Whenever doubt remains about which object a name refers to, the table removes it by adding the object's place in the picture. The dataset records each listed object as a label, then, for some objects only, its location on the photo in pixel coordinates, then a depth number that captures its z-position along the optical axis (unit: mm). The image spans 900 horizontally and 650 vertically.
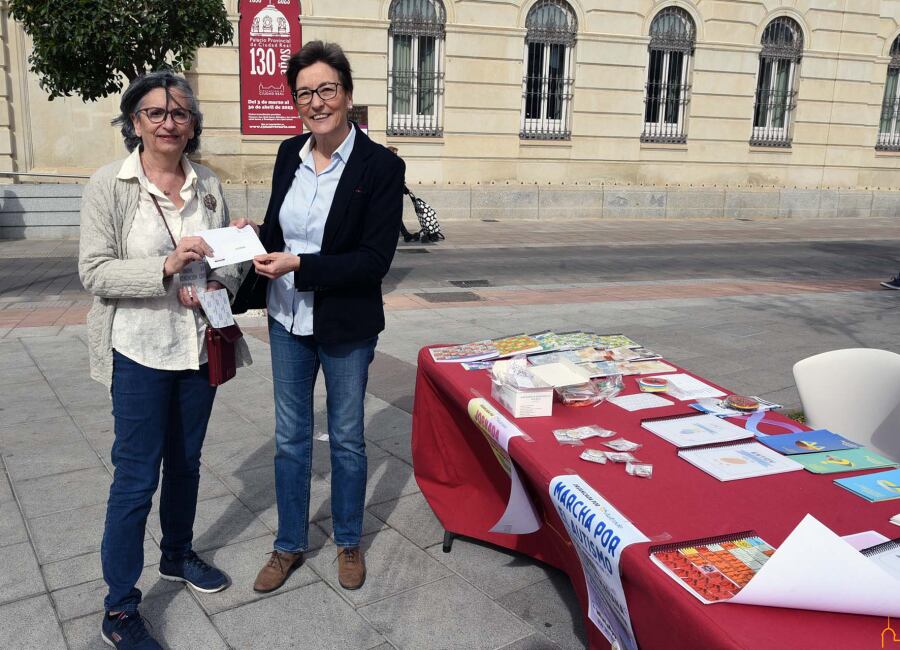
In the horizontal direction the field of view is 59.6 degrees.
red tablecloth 1625
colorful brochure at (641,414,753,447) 2555
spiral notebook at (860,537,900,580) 1814
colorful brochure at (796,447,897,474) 2357
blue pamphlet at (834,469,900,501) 2172
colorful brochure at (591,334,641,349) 3654
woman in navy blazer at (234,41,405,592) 2939
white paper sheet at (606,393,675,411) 2914
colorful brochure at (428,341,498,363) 3511
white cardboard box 2768
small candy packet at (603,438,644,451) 2500
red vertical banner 16375
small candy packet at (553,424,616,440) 2600
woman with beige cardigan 2672
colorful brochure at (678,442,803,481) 2320
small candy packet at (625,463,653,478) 2320
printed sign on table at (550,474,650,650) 1971
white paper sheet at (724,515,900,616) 1611
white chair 3494
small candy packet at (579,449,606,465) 2408
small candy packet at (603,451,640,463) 2406
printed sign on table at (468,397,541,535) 2703
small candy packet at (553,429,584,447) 2557
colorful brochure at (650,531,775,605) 1732
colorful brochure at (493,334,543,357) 3482
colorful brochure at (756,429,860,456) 2486
